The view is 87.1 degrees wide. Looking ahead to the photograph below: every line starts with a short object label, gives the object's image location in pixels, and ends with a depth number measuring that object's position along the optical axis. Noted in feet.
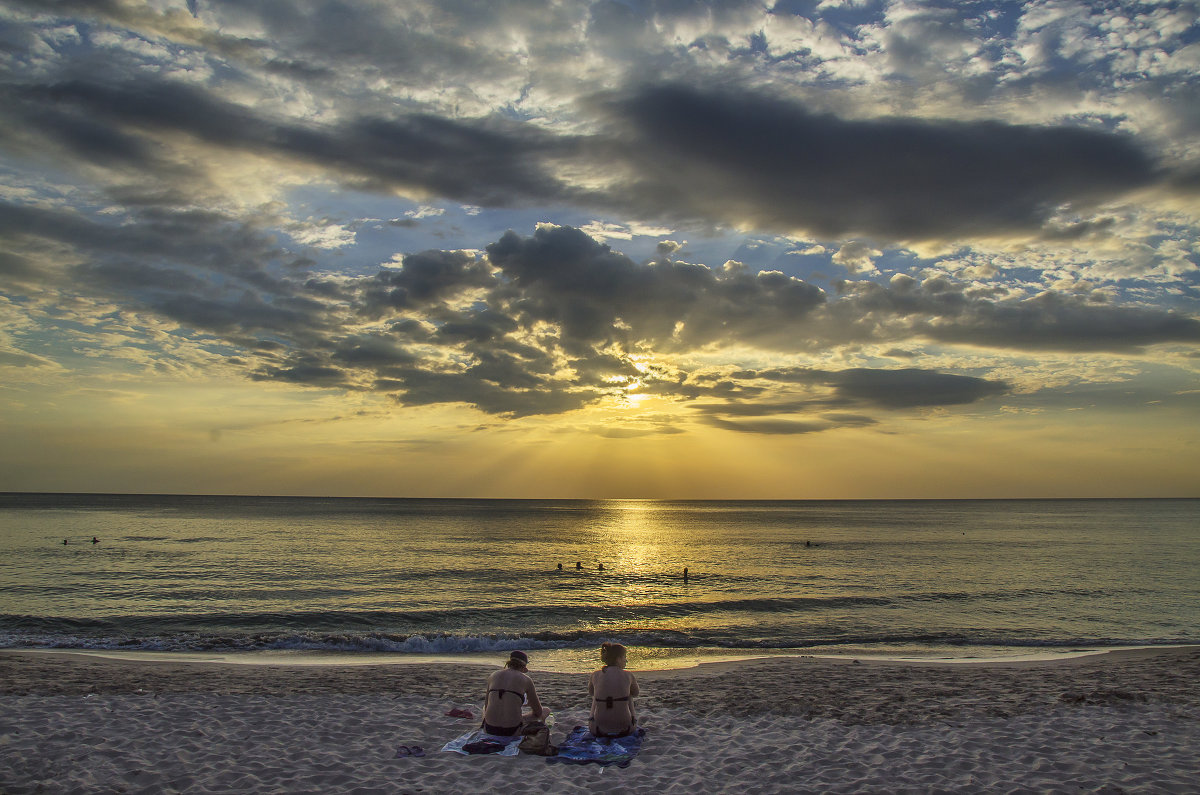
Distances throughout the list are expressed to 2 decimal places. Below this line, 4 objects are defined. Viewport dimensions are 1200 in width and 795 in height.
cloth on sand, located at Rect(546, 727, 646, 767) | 32.60
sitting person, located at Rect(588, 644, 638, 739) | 35.65
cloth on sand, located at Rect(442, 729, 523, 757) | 33.55
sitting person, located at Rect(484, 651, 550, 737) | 35.19
